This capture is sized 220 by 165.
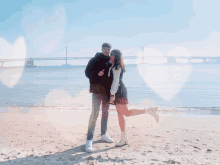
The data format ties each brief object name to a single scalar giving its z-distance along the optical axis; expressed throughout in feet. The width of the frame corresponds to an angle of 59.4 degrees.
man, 7.80
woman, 7.85
